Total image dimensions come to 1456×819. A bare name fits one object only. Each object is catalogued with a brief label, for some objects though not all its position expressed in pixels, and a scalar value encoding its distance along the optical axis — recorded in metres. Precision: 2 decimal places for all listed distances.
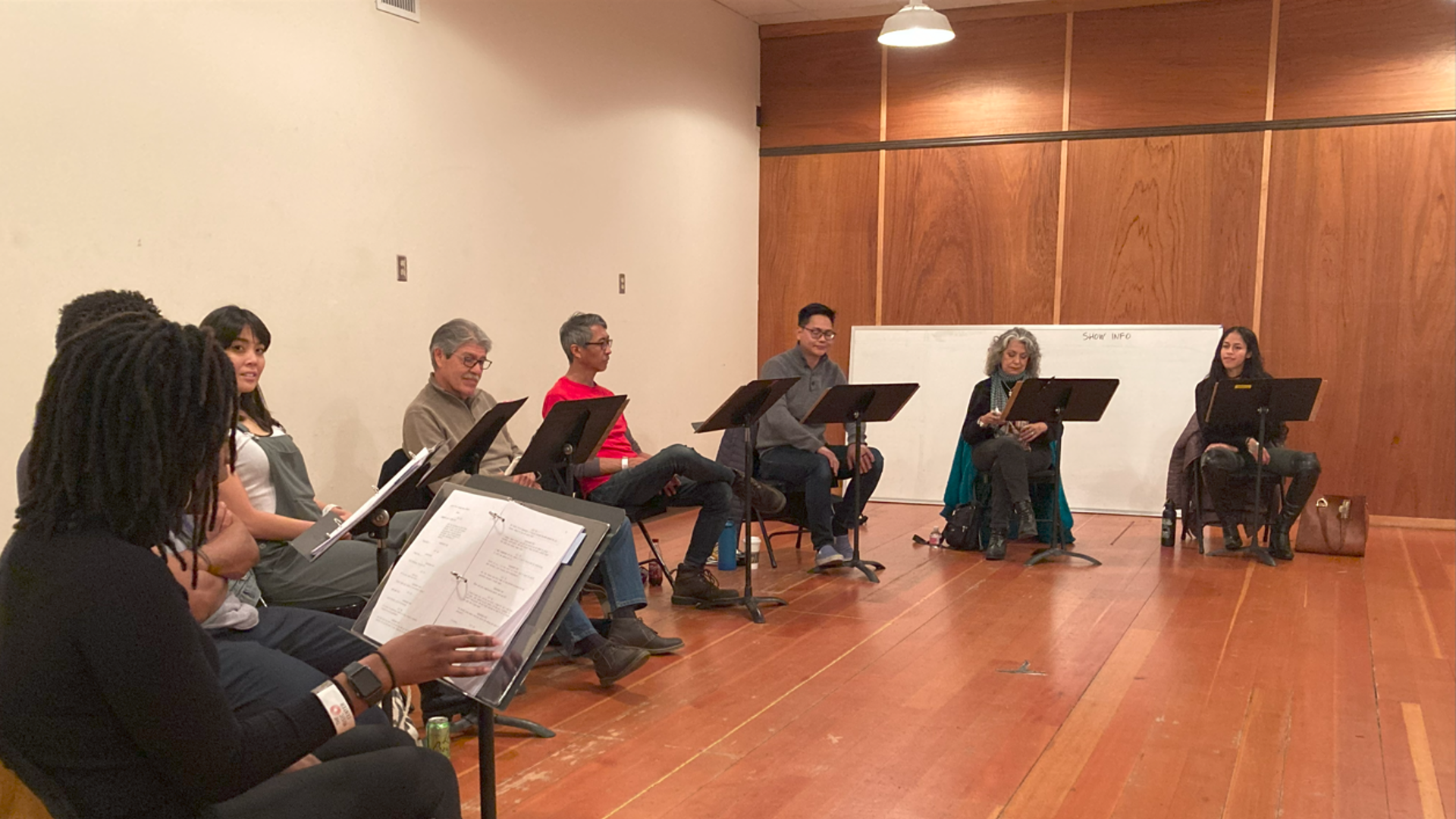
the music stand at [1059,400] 5.44
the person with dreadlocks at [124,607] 1.38
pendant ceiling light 6.13
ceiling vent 4.98
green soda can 3.00
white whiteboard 7.32
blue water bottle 5.58
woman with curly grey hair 6.00
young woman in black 5.98
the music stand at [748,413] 4.39
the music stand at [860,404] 4.88
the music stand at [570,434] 3.82
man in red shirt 4.66
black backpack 6.20
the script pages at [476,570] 1.82
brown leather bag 6.03
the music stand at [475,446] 3.33
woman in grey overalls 3.04
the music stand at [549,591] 1.78
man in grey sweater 5.60
